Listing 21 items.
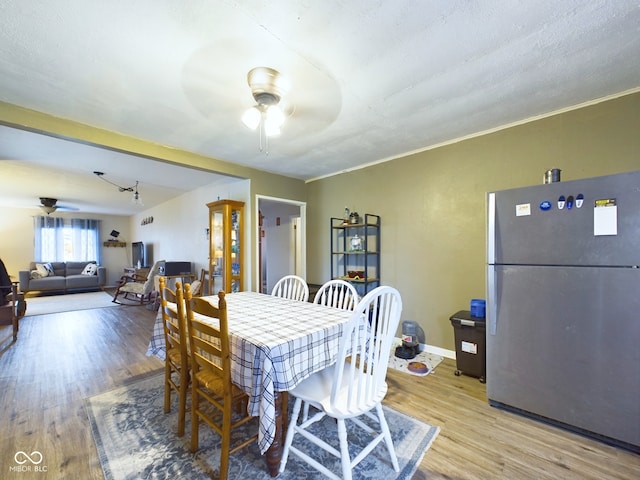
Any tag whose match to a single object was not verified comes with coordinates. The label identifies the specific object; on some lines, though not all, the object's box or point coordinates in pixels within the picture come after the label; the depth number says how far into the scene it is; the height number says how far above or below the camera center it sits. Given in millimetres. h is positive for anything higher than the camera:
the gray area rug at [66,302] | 5344 -1341
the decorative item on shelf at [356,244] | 3691 -29
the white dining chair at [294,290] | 2707 -501
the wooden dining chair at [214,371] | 1327 -713
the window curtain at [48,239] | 7551 +110
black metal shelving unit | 3580 -152
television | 7625 -325
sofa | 6652 -901
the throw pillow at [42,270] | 6988 -708
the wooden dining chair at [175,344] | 1627 -689
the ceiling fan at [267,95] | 1711 +989
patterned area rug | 1450 -1250
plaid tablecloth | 1254 -586
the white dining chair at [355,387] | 1254 -777
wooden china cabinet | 3865 +3
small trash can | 2471 -969
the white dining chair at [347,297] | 2338 -490
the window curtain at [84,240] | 8133 +84
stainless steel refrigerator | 1592 -415
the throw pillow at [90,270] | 7672 -781
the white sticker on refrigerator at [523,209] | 1908 +228
